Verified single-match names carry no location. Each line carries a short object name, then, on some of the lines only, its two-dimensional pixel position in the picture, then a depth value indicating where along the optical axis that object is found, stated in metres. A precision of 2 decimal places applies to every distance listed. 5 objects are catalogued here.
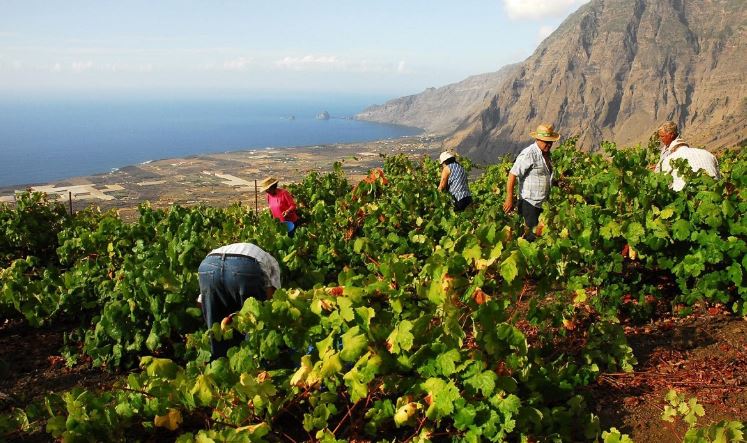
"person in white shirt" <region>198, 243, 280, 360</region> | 4.58
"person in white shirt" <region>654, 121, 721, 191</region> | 6.29
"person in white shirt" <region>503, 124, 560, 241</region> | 6.64
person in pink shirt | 8.38
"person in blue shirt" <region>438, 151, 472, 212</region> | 8.49
